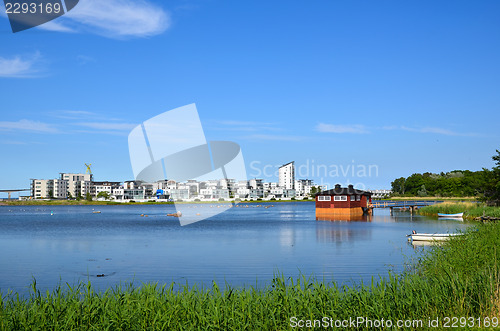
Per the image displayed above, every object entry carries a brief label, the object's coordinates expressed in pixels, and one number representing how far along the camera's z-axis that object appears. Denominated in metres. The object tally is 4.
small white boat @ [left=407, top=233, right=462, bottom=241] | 34.25
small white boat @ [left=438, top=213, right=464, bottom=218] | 66.31
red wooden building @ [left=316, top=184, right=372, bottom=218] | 75.06
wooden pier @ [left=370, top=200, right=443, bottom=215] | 97.55
